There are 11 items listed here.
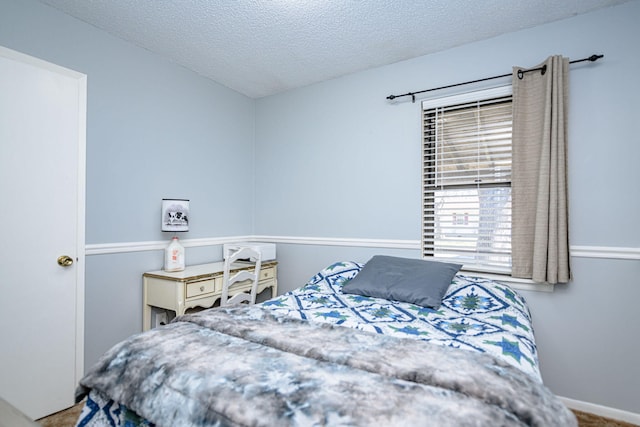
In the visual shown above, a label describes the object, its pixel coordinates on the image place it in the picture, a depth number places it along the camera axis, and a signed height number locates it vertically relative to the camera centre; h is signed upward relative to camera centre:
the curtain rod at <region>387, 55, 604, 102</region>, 2.04 +0.99
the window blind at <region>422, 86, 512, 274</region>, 2.38 +0.28
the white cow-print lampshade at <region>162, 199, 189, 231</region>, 2.68 -0.01
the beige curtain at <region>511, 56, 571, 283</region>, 2.09 +0.28
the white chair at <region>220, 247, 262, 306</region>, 2.39 -0.48
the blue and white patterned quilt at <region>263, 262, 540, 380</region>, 1.33 -0.53
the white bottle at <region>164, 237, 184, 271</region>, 2.60 -0.34
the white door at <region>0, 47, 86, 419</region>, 1.92 -0.11
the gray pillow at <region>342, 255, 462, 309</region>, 1.97 -0.42
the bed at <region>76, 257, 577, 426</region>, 0.84 -0.50
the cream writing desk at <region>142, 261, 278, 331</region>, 2.36 -0.57
